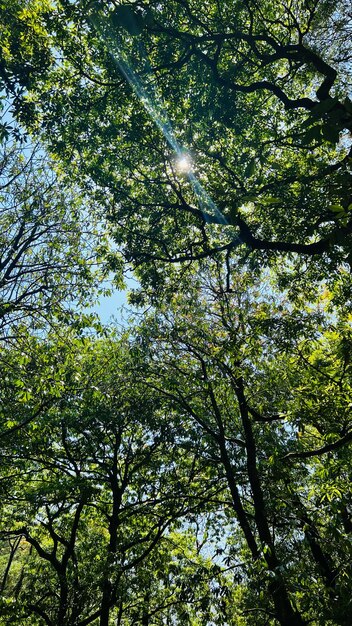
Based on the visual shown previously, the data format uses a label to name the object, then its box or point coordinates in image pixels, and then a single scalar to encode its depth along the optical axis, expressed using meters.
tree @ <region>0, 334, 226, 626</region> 9.77
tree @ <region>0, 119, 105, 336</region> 8.56
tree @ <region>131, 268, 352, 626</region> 5.53
